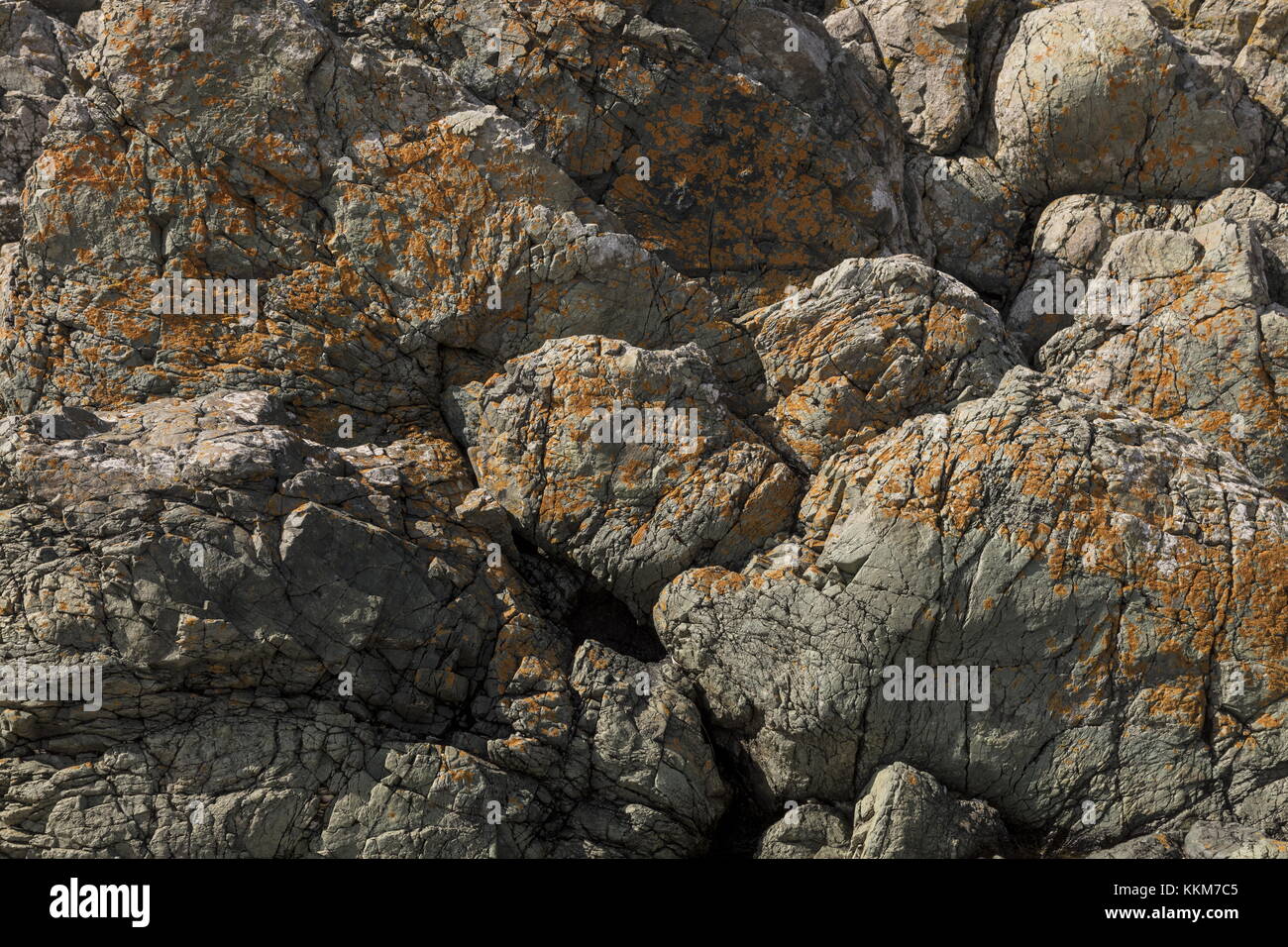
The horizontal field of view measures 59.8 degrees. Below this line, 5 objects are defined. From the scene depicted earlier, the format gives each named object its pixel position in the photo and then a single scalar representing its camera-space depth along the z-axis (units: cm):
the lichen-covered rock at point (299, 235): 1591
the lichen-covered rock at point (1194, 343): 1653
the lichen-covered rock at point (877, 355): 1577
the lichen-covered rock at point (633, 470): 1470
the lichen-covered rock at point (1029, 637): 1327
